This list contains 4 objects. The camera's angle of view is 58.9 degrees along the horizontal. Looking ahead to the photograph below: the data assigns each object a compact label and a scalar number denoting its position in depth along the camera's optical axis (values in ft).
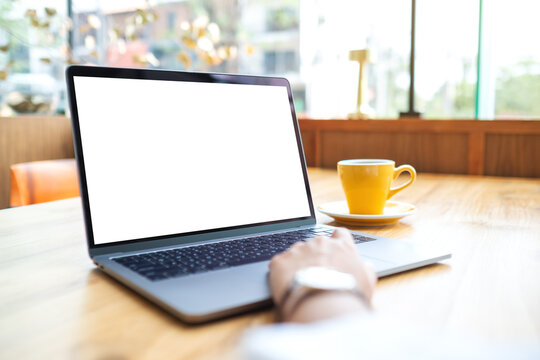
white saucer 2.76
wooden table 1.31
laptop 1.75
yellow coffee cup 2.88
